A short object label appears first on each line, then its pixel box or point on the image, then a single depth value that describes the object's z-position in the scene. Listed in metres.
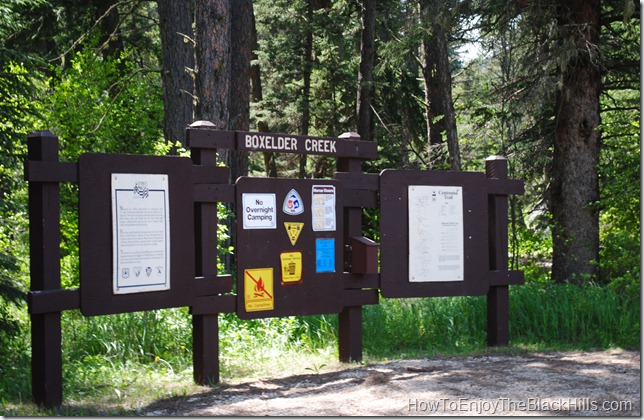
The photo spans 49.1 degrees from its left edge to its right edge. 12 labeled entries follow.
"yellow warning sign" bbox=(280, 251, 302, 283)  7.12
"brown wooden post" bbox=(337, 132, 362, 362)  7.56
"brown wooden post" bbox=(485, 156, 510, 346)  8.32
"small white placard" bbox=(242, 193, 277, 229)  6.93
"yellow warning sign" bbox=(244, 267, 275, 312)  6.88
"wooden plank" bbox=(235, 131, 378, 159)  6.98
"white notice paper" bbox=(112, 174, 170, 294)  6.08
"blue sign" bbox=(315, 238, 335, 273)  7.36
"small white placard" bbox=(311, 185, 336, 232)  7.34
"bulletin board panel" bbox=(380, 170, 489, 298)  7.76
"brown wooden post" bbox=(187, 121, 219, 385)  6.69
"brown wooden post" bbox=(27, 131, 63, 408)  5.77
